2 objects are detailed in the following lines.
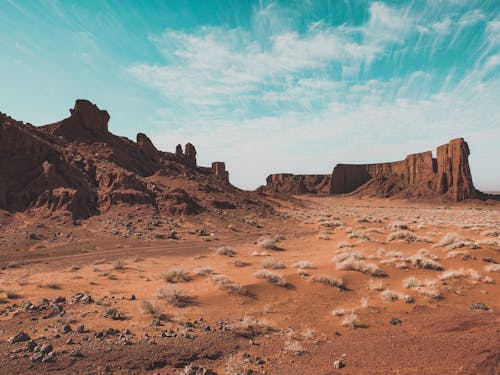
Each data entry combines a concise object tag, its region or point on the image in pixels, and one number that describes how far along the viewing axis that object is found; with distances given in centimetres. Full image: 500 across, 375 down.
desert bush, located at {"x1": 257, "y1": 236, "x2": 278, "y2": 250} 1942
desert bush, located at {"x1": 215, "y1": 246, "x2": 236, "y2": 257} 1764
